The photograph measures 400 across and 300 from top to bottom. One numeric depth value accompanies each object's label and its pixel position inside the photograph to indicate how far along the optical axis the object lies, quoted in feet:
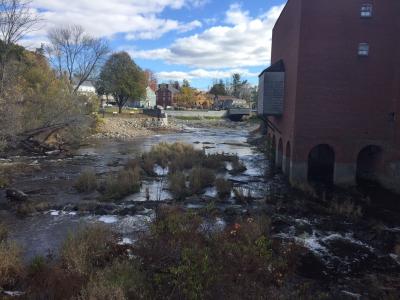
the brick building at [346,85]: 63.46
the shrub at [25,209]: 48.24
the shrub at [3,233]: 36.19
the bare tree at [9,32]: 72.81
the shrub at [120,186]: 57.98
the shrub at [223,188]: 60.59
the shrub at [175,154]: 87.45
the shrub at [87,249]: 27.96
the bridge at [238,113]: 272.10
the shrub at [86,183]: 61.93
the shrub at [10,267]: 26.63
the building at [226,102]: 410.52
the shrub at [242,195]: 56.90
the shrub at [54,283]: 23.09
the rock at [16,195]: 54.90
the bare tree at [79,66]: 173.26
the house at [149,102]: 342.13
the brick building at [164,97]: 385.70
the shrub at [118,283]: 21.04
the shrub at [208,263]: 22.09
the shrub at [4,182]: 62.68
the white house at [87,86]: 328.31
